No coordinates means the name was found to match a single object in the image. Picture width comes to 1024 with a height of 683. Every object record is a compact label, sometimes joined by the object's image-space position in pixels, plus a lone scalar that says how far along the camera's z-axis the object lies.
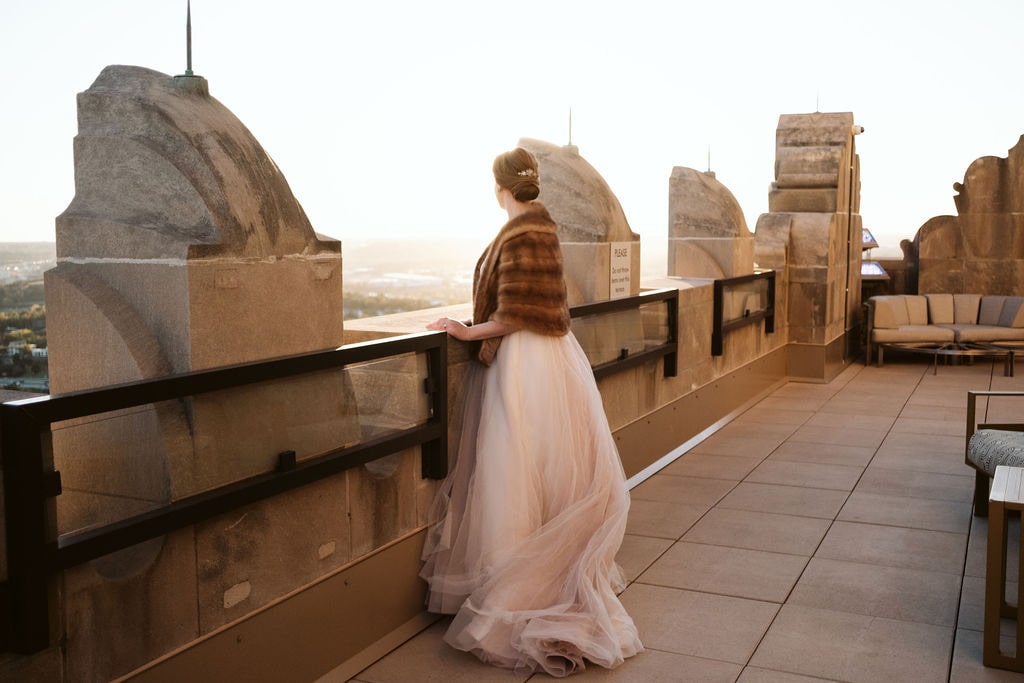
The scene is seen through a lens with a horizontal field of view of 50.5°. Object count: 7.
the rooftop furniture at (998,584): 3.99
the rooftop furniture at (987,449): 5.32
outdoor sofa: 12.59
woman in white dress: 4.21
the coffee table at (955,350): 12.33
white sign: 6.70
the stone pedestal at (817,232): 11.40
